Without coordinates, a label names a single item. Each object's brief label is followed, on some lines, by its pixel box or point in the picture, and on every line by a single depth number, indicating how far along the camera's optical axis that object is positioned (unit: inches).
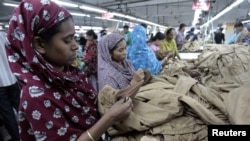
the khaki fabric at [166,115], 40.4
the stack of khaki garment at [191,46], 209.6
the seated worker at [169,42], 167.8
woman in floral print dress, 32.2
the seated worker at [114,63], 69.4
